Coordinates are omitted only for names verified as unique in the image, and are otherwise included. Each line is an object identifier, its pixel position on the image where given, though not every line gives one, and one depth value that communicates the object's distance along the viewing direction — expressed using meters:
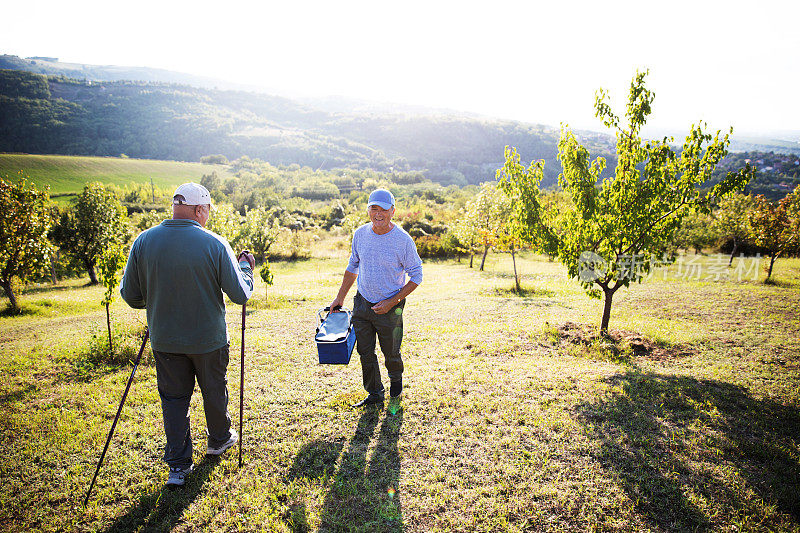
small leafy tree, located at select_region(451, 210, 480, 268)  28.25
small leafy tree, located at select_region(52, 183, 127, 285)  25.14
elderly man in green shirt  3.43
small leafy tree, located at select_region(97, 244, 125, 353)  7.30
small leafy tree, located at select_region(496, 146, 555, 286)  8.53
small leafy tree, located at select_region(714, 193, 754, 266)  27.08
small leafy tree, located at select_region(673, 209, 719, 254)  36.09
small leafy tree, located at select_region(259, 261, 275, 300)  13.03
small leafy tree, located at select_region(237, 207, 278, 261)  31.12
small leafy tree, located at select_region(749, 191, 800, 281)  18.66
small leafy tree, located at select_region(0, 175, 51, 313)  14.41
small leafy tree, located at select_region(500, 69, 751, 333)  6.86
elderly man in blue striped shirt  4.66
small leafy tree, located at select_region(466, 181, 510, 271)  26.80
